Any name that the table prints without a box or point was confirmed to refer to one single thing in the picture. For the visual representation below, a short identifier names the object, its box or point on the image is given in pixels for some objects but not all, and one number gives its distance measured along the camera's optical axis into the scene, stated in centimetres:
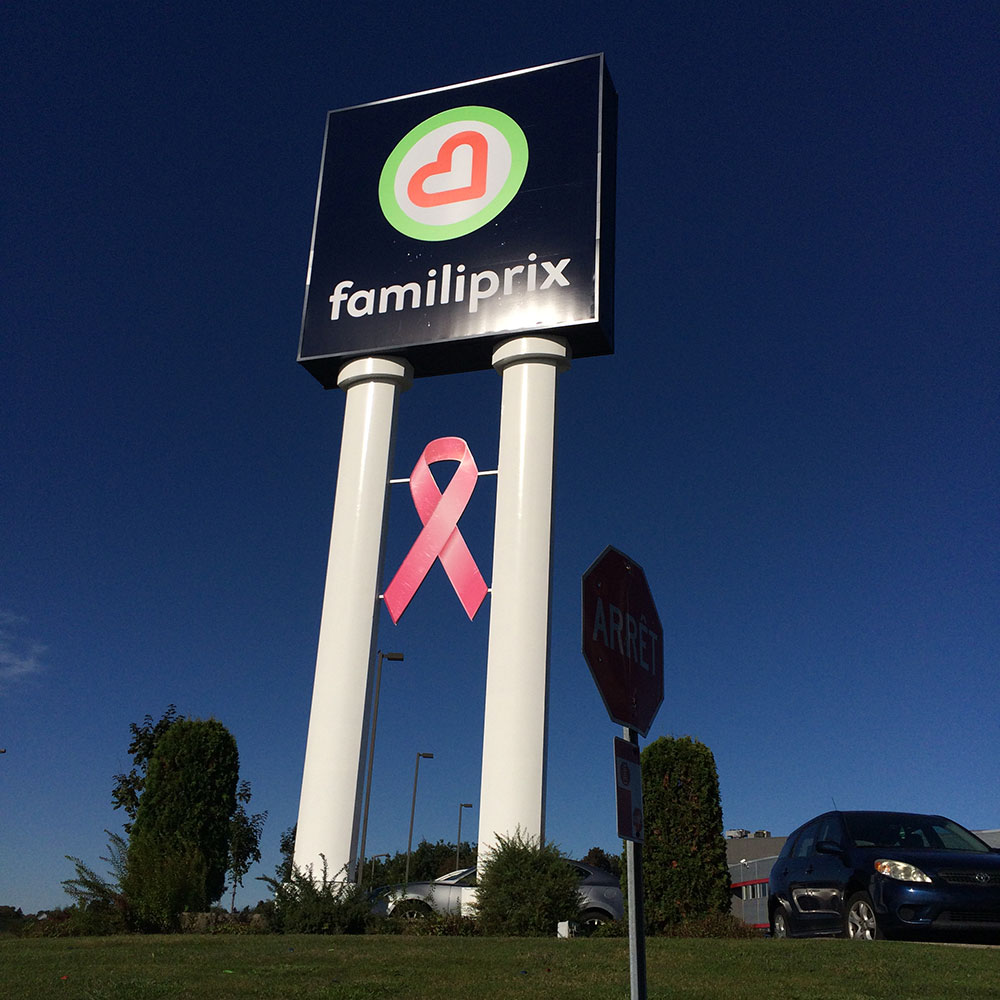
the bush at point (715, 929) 1241
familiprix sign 1592
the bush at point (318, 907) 1179
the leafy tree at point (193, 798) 1470
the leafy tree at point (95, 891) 1228
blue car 936
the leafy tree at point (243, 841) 3647
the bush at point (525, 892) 1162
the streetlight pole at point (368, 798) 1422
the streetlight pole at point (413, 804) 4100
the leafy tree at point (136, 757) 3275
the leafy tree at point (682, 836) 1514
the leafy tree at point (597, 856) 6282
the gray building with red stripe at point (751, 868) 3560
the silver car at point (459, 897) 1325
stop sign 461
